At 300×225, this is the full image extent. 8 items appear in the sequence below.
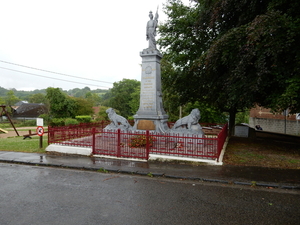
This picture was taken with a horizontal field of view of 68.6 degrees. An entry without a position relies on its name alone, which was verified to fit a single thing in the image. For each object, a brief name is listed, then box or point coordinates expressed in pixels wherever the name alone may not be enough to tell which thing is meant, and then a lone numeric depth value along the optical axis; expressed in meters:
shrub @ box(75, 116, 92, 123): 28.76
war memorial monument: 12.47
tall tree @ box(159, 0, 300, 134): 9.19
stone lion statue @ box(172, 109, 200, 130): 11.70
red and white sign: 10.49
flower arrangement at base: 9.95
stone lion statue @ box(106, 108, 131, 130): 12.98
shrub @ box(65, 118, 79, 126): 24.62
